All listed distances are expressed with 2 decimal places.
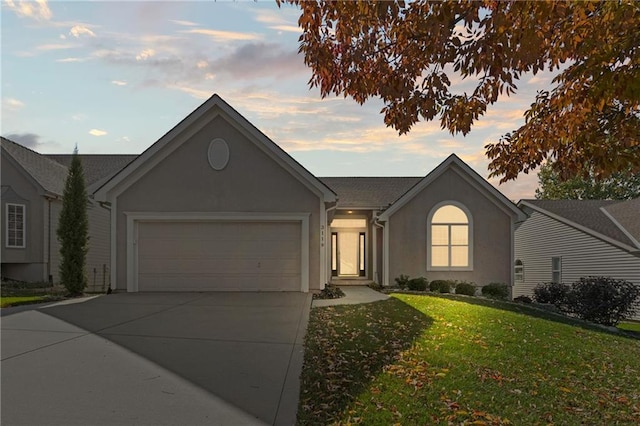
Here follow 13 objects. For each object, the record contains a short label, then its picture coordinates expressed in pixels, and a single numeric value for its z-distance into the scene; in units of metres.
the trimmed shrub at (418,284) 17.84
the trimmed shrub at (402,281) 18.28
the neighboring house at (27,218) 19.89
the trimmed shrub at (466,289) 17.33
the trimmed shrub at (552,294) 17.96
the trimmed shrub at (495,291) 17.67
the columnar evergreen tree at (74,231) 15.33
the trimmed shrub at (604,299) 15.16
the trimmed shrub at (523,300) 18.28
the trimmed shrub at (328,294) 14.39
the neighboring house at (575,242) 20.39
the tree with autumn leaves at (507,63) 4.78
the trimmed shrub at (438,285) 17.66
